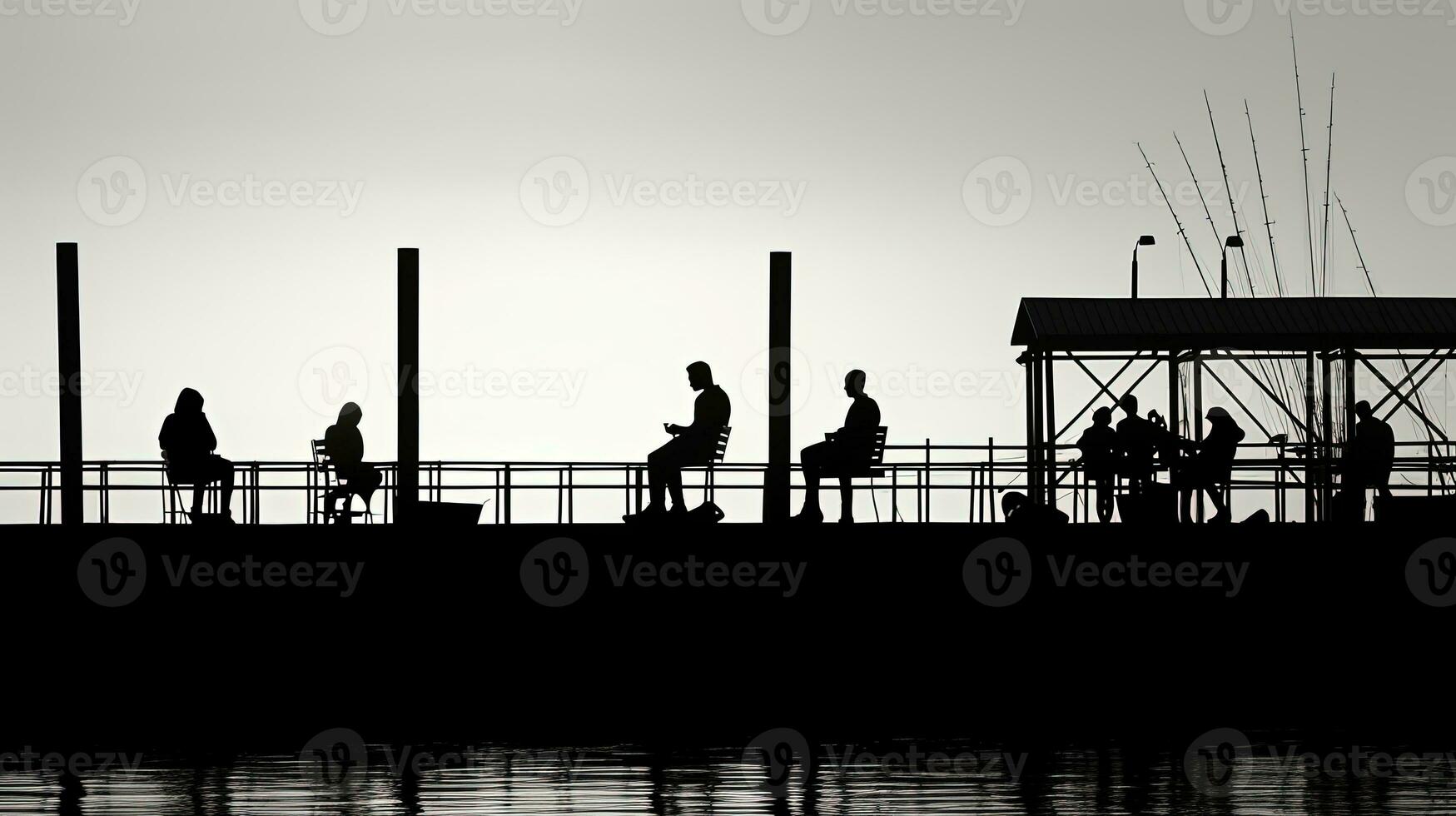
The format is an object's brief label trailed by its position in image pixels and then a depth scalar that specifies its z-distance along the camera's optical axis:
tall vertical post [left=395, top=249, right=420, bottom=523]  19.80
